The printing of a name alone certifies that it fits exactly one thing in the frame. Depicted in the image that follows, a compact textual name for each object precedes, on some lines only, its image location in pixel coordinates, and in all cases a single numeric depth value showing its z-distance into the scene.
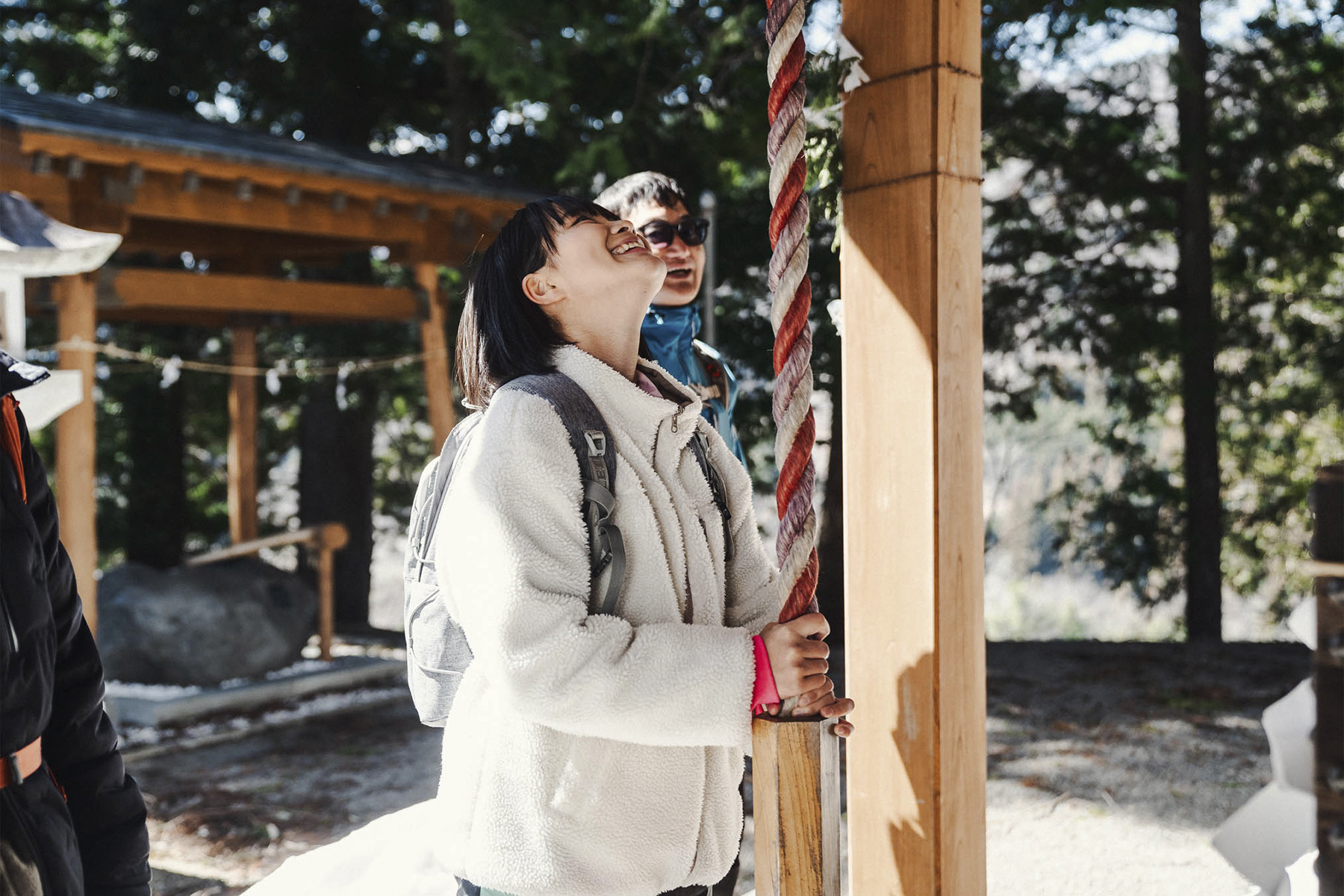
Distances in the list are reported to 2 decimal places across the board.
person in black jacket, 1.44
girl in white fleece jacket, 1.47
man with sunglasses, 2.99
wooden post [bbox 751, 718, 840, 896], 1.54
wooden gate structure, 6.27
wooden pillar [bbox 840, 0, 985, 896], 1.98
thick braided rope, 1.61
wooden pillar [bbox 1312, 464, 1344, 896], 1.39
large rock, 7.59
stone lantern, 5.07
